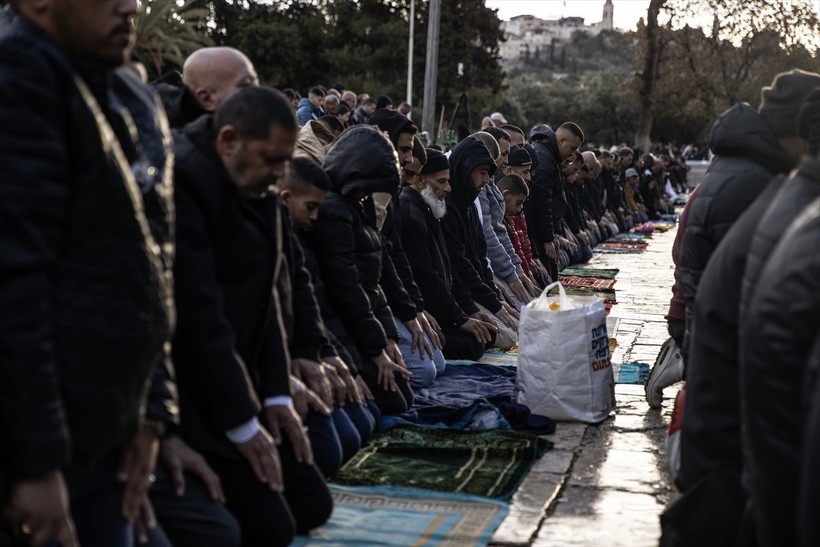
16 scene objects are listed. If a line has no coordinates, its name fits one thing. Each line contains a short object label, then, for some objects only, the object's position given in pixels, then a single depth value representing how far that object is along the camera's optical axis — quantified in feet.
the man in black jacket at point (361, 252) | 21.71
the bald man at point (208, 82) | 17.81
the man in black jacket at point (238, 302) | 13.53
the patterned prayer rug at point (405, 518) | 16.94
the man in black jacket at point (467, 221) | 31.53
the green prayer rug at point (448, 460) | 19.56
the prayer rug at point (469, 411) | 23.13
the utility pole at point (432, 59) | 71.41
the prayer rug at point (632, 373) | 28.76
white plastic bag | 23.44
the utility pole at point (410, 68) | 122.97
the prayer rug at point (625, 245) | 65.82
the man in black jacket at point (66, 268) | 8.95
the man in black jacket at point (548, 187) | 43.01
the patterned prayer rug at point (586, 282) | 46.57
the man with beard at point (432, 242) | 28.76
